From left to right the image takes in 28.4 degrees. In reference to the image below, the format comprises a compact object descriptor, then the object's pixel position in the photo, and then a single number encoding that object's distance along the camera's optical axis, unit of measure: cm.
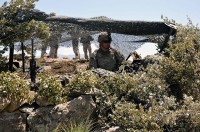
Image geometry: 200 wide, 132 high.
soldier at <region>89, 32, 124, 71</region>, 1053
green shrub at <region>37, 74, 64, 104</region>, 732
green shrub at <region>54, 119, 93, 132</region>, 651
